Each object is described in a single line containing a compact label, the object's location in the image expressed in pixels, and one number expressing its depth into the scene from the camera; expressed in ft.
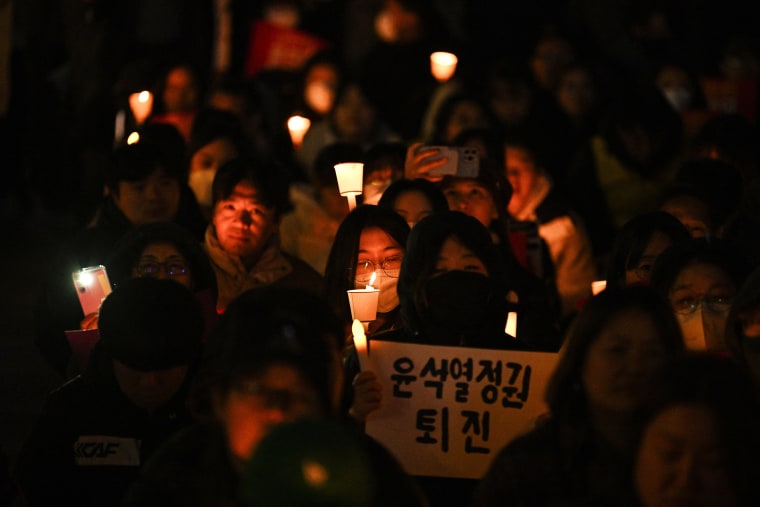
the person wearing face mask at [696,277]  35.17
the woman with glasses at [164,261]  37.81
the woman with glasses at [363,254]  38.63
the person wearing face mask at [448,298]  31.99
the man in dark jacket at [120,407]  28.96
